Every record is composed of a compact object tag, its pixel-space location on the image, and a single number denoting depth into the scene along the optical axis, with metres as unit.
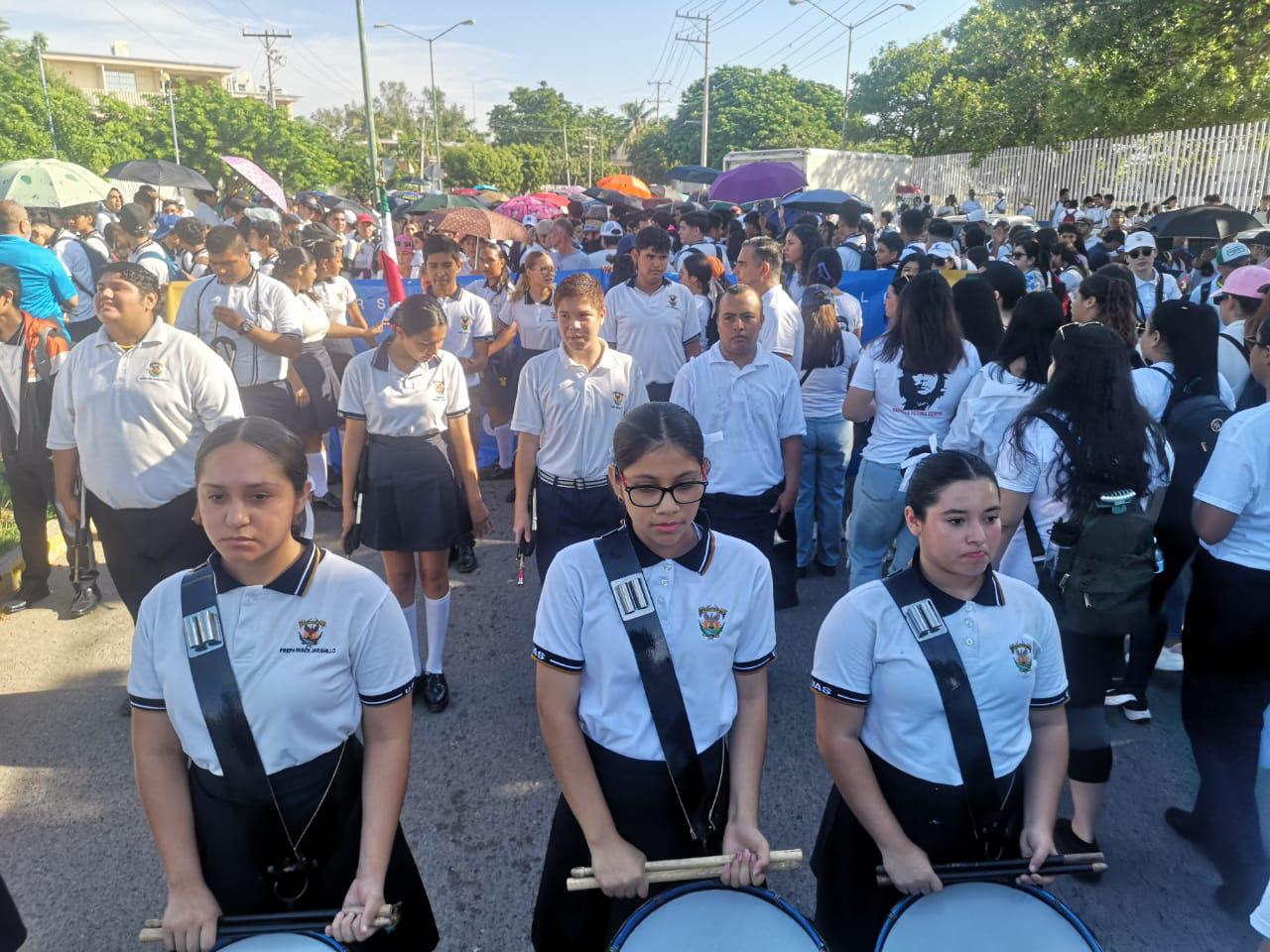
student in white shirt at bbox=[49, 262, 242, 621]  3.70
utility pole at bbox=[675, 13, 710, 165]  42.10
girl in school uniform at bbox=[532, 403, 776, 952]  2.02
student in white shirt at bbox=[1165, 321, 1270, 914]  2.90
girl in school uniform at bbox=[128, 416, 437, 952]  1.89
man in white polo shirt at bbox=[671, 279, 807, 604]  4.31
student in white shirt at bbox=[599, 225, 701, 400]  6.03
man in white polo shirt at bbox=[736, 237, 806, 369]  5.59
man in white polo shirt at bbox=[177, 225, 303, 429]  5.53
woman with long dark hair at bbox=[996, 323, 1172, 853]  3.00
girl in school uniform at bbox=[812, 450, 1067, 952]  2.04
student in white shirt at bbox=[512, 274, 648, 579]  4.18
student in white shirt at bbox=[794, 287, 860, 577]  5.65
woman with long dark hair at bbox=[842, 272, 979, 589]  4.27
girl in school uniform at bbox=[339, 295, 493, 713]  4.19
